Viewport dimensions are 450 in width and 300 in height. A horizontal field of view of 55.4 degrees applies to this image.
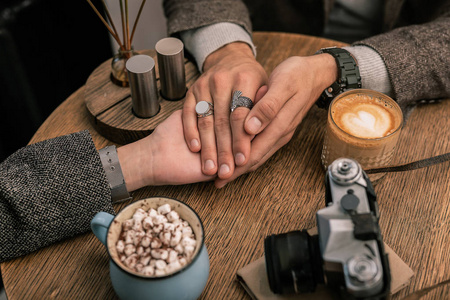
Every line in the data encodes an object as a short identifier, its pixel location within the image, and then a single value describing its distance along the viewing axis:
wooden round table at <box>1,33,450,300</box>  0.73
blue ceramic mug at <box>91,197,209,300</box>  0.58
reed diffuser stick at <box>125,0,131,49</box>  0.94
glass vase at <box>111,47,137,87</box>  1.03
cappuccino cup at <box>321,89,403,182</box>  0.80
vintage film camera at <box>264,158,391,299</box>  0.55
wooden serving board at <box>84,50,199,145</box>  0.96
